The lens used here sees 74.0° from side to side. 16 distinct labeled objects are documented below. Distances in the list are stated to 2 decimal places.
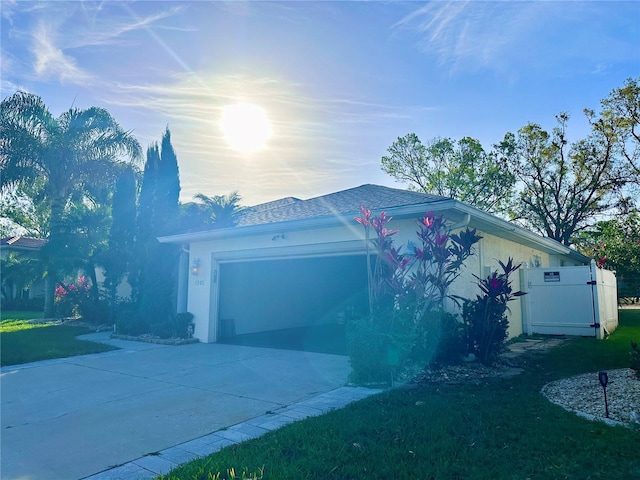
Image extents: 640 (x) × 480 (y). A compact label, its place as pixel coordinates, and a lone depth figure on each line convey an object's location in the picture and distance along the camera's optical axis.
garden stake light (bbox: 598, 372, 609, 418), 4.64
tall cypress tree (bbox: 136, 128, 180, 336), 13.45
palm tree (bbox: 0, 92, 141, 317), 17.89
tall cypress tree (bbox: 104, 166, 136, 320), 15.56
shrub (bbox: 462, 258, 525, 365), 7.96
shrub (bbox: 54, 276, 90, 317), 18.62
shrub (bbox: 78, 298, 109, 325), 16.73
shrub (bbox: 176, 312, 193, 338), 12.50
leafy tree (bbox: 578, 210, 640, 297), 23.67
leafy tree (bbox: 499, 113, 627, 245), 25.73
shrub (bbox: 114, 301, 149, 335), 13.38
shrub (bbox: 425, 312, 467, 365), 7.68
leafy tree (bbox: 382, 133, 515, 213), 28.98
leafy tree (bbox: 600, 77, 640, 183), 23.56
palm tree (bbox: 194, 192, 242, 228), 15.15
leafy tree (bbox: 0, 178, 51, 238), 35.28
